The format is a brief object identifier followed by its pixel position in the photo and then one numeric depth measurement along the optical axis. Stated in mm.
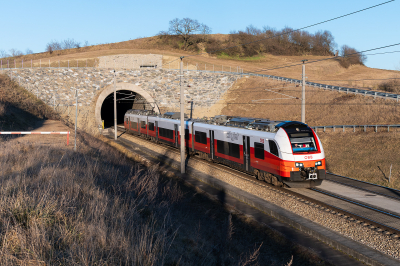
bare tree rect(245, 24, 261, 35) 121062
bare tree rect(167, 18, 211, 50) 97225
